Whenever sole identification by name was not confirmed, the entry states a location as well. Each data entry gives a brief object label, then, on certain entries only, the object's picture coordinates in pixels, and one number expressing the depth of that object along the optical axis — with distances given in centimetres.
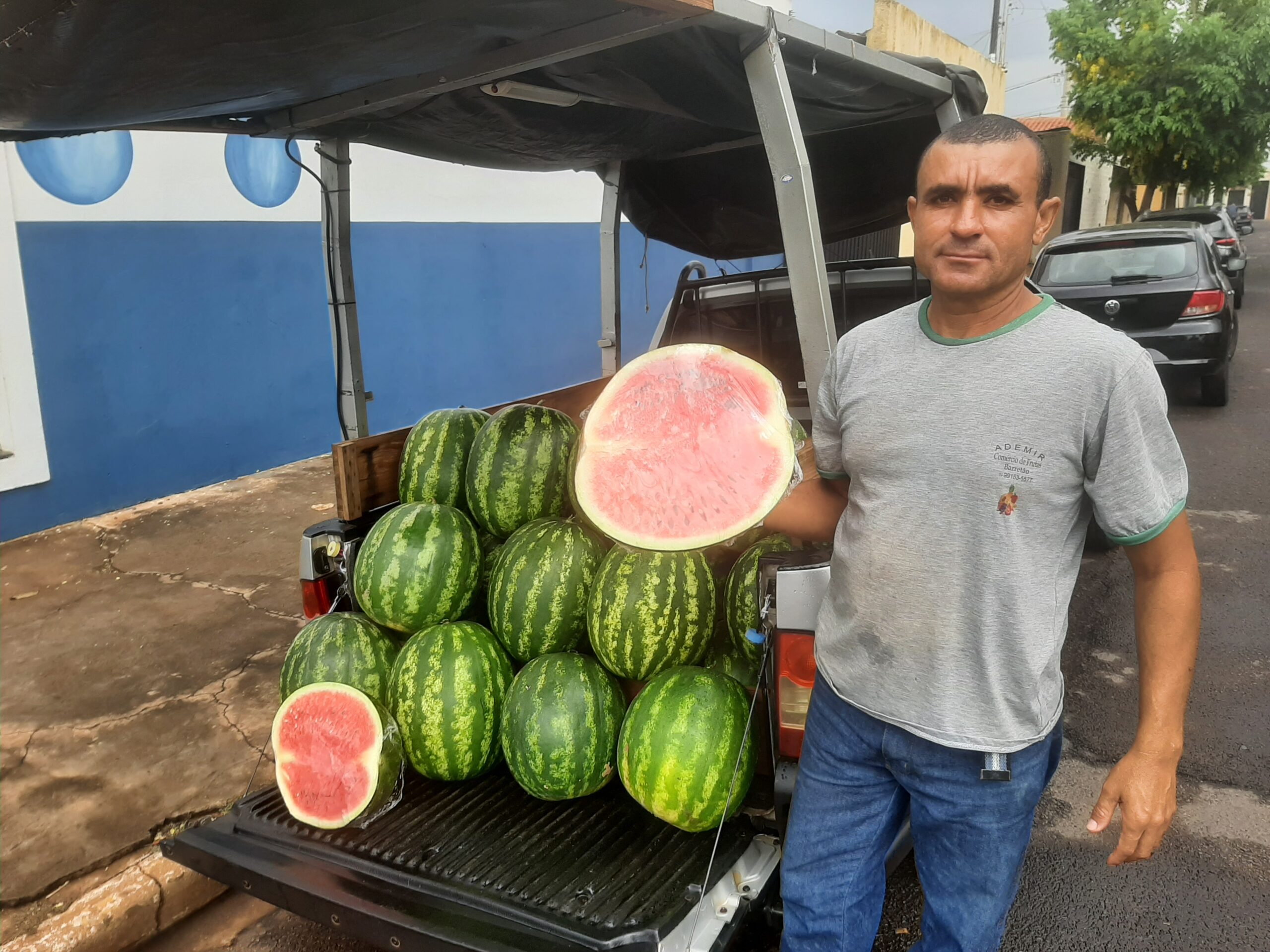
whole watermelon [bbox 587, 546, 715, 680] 253
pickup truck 205
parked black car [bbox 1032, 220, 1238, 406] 897
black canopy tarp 223
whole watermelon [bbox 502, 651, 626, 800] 244
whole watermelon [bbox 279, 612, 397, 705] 271
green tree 1814
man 164
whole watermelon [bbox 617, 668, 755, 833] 231
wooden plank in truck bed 306
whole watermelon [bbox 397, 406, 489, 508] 317
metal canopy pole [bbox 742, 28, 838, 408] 262
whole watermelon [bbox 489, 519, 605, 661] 267
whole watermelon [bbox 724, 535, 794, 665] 261
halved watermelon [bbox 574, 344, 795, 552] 215
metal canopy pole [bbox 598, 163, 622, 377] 538
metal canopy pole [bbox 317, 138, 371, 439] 391
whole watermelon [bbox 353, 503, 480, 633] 276
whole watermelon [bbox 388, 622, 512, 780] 254
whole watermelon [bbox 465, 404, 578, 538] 301
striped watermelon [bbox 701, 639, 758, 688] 264
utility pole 2064
